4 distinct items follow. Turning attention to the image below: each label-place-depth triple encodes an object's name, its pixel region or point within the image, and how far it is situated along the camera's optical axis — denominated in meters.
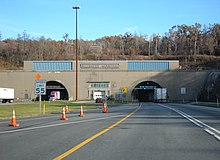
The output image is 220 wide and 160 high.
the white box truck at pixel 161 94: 83.12
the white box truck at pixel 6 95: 70.85
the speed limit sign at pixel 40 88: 31.34
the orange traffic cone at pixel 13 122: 18.55
